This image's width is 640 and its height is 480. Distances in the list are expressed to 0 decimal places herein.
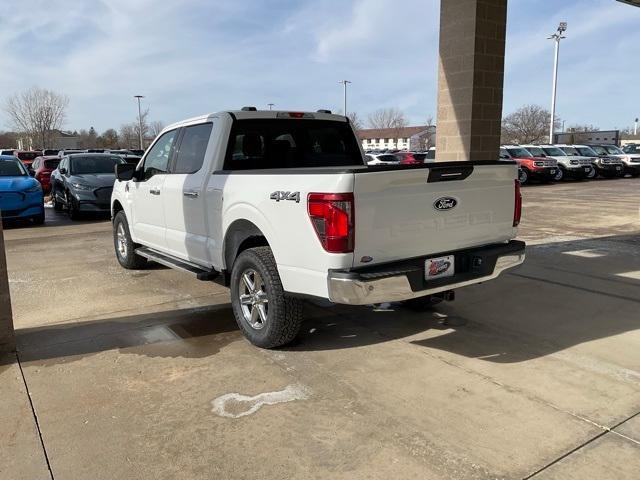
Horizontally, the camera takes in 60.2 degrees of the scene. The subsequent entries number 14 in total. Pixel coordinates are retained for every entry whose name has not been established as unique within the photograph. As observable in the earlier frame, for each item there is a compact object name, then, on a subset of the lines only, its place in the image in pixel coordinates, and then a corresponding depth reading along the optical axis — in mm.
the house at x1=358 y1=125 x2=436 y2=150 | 112138
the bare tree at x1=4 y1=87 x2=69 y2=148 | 58125
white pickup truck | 3754
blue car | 12414
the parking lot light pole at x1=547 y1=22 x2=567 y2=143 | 46656
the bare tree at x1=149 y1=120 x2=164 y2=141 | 92562
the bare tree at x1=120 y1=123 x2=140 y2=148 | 87969
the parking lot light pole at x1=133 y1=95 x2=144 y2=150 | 63656
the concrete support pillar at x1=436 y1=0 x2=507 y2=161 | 7730
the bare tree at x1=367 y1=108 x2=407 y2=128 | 119519
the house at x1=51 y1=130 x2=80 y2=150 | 63938
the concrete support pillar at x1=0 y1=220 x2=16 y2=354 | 4457
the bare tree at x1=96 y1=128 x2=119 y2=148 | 82988
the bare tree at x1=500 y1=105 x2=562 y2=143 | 81250
